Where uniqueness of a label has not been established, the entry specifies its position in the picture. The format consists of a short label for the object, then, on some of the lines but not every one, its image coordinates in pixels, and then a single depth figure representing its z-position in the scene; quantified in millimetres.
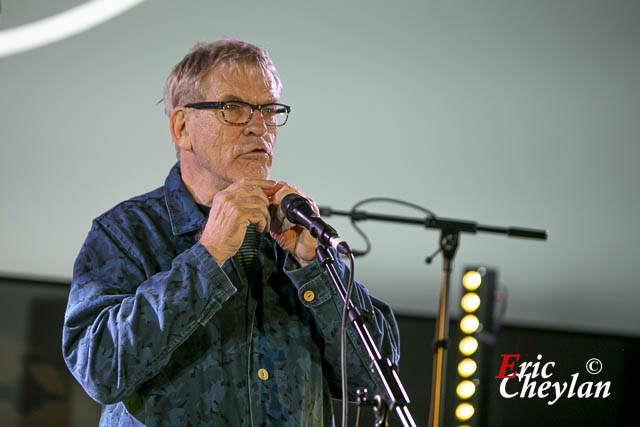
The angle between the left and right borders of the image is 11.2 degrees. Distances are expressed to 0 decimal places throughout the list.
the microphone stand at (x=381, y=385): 4793
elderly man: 4906
